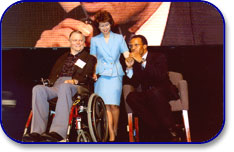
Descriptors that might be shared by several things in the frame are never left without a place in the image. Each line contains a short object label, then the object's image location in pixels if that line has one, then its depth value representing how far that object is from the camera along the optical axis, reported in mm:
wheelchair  2633
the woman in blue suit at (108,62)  2850
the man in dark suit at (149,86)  2748
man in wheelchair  2631
